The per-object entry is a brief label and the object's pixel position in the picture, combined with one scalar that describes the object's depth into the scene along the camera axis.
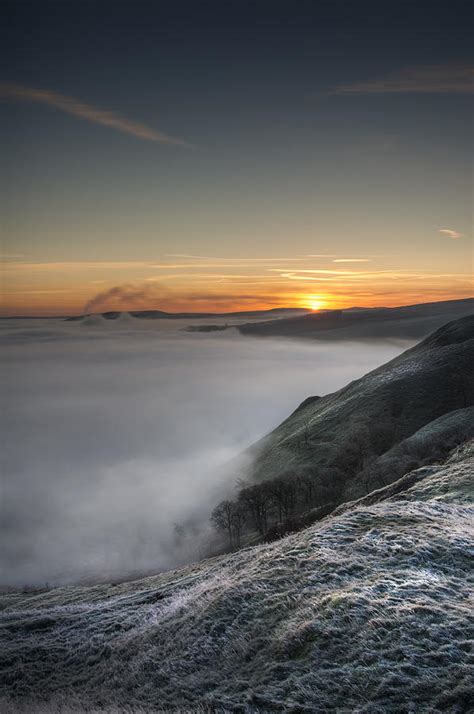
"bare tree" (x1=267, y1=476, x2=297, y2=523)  88.06
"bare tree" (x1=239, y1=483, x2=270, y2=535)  86.94
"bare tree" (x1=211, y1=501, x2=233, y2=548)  92.22
